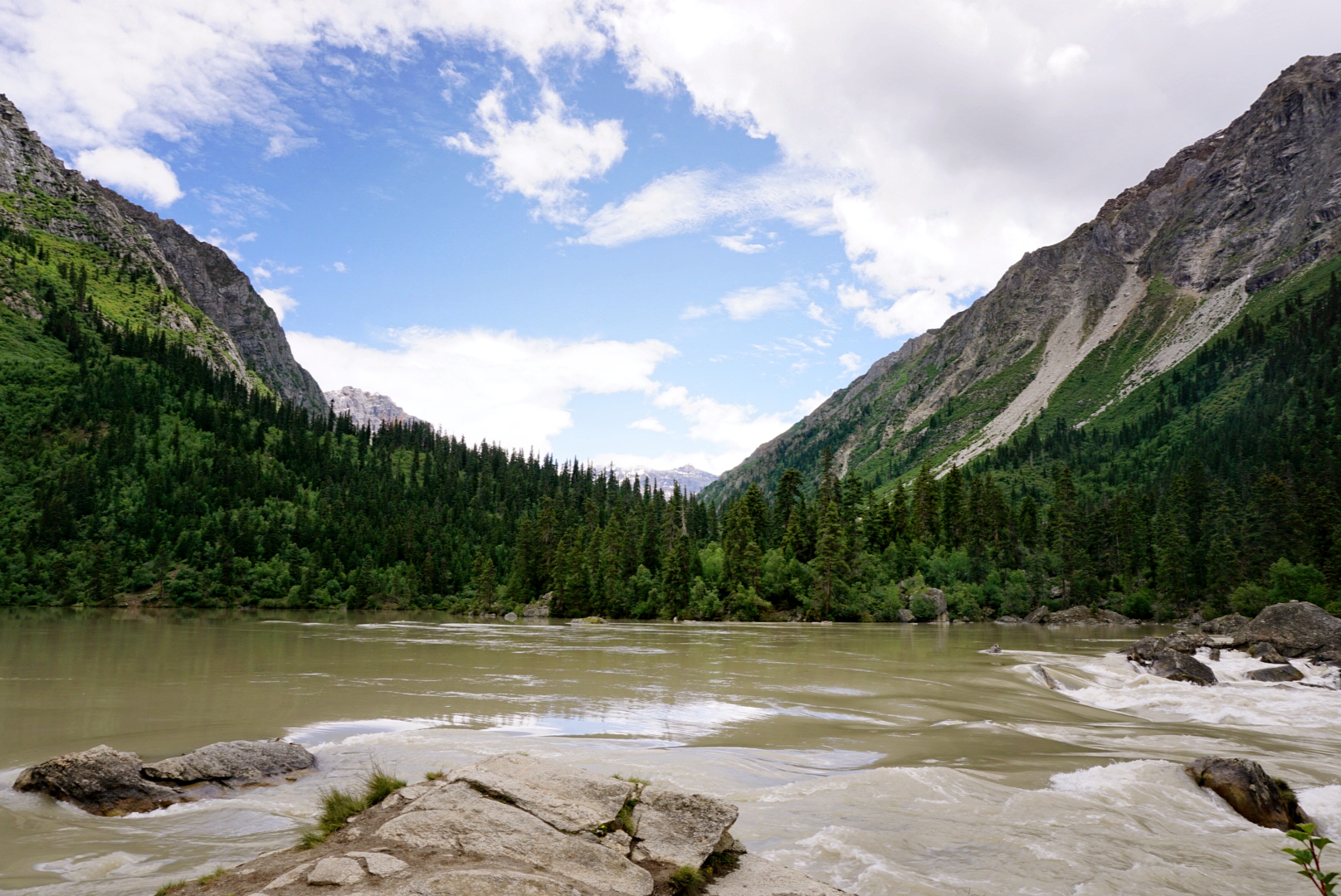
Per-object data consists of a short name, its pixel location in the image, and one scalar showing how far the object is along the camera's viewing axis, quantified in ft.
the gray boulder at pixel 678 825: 26.32
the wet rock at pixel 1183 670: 104.42
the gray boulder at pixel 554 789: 27.22
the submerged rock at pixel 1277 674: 109.09
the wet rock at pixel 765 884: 25.03
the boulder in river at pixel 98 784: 38.09
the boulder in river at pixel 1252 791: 41.65
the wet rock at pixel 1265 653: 126.81
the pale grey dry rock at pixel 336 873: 21.34
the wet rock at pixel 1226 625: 186.50
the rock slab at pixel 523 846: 21.70
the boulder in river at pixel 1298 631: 129.90
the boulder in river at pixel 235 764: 41.22
